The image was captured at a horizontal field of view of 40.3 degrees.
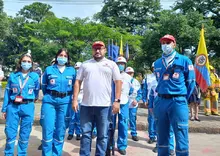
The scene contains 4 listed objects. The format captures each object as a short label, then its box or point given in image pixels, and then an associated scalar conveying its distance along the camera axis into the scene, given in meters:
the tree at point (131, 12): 37.22
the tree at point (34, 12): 44.97
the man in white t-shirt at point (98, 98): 4.36
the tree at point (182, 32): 18.73
